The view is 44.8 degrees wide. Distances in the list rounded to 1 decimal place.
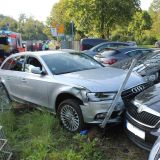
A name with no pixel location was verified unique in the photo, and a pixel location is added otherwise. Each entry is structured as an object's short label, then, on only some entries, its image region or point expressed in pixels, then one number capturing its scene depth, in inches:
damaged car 127.8
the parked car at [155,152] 69.2
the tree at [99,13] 729.1
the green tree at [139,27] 1417.3
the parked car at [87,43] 567.3
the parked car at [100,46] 430.1
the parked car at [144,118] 101.5
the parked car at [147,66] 174.8
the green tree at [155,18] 1429.3
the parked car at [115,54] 334.6
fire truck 345.4
